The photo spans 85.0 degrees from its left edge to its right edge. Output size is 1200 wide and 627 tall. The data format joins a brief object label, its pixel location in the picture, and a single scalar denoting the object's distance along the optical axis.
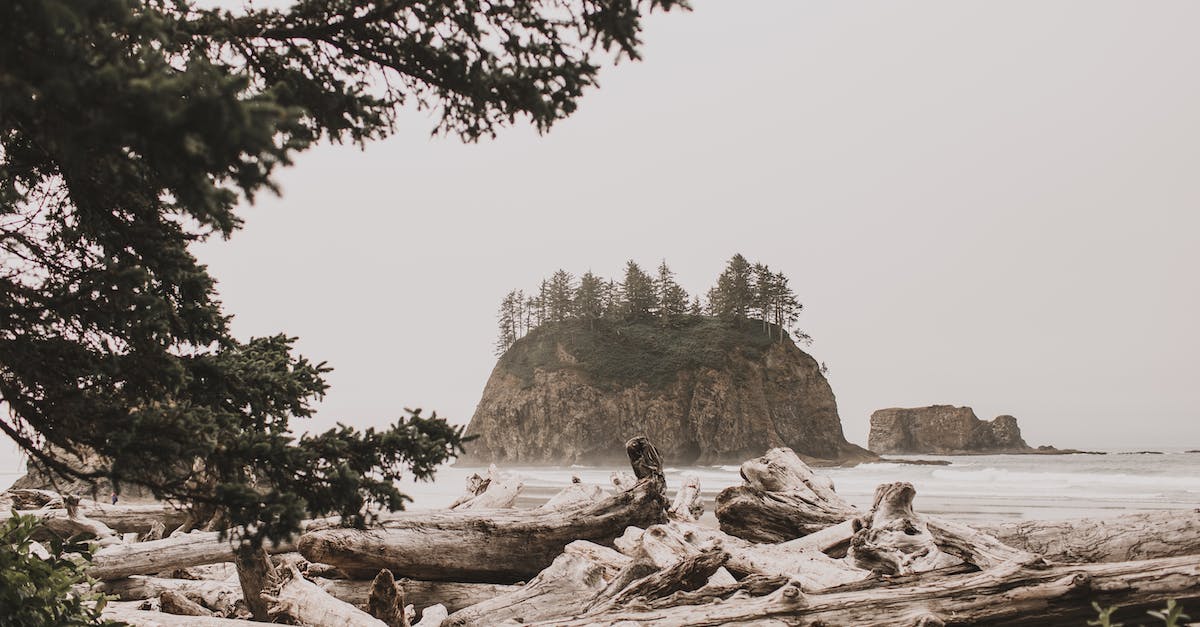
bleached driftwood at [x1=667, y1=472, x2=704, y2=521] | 9.53
